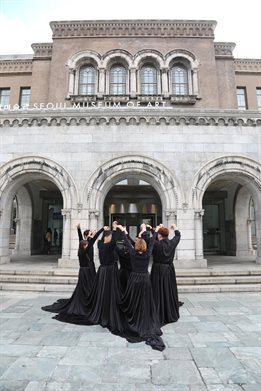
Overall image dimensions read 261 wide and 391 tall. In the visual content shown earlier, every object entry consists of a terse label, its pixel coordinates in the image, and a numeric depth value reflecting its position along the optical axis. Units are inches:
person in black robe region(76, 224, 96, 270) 283.3
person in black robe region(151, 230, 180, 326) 254.5
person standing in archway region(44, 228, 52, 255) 790.2
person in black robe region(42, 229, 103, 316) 265.0
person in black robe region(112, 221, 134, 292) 255.3
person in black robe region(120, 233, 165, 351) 217.0
